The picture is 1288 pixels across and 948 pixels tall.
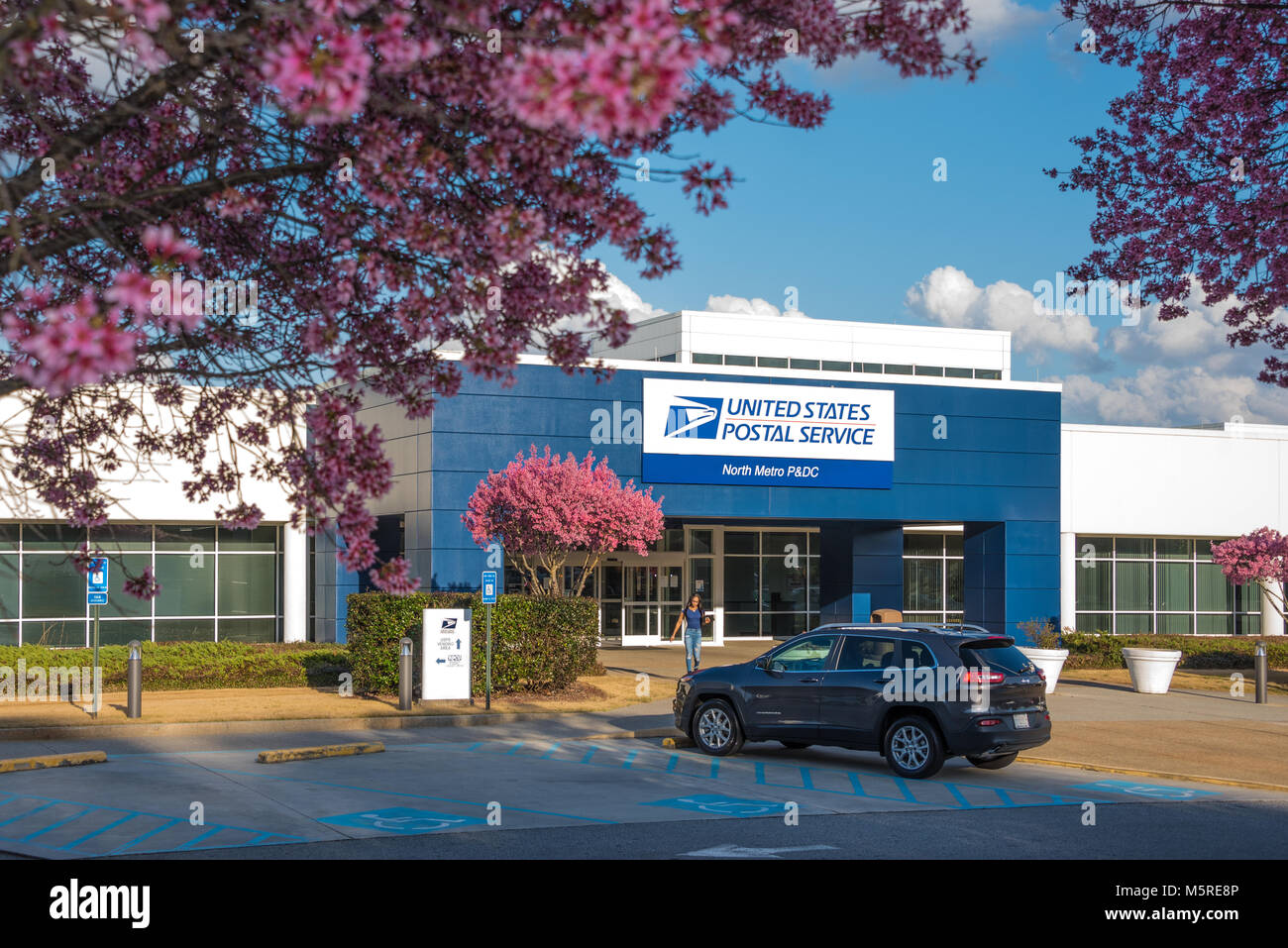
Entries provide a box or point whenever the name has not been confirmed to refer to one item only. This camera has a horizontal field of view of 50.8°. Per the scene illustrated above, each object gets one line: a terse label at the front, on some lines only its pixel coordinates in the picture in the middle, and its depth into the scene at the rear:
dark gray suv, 14.05
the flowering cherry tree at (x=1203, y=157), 9.70
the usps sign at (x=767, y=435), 32.06
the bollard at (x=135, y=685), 19.03
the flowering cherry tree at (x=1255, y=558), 30.56
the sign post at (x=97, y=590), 17.86
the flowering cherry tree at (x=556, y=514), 26.58
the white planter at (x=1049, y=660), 25.14
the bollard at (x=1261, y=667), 24.03
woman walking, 25.62
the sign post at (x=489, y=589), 20.52
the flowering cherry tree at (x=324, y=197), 5.05
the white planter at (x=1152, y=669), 25.77
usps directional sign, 21.19
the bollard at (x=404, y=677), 20.47
